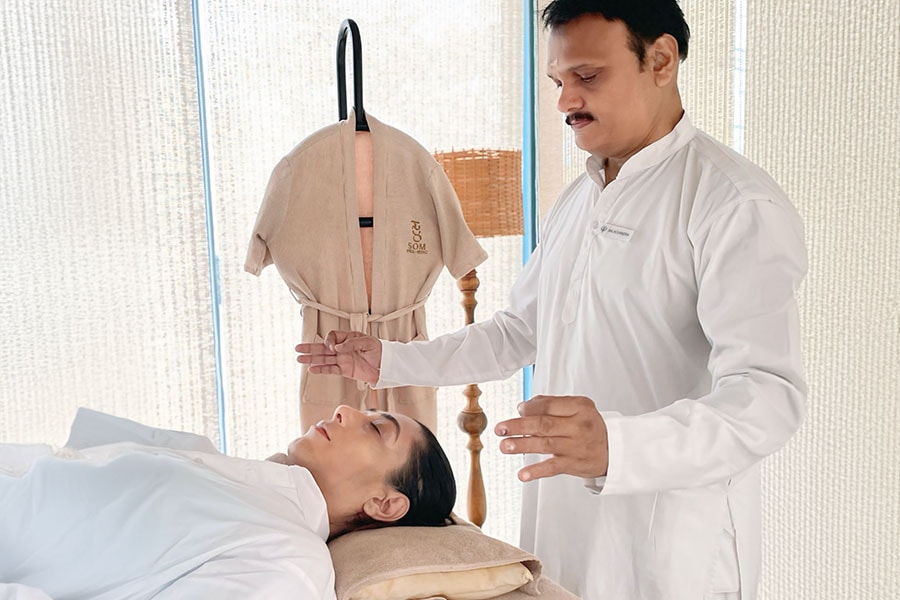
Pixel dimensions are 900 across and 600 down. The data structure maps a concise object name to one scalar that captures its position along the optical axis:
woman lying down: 1.29
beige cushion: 1.34
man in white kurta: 1.18
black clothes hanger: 2.19
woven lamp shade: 2.32
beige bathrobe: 2.27
